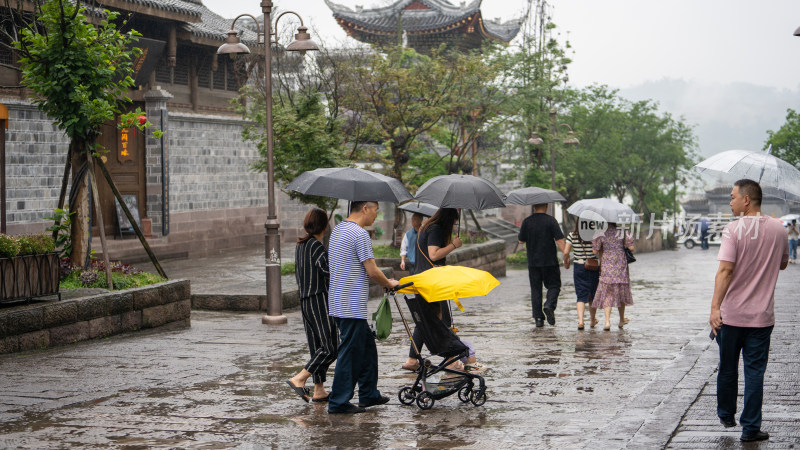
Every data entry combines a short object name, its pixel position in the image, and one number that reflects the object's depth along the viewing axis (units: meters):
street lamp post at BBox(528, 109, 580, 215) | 32.97
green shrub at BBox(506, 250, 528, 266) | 34.09
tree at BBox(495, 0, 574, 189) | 30.47
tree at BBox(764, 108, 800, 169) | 46.59
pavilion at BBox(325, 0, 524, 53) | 44.41
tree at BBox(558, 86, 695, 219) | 45.28
